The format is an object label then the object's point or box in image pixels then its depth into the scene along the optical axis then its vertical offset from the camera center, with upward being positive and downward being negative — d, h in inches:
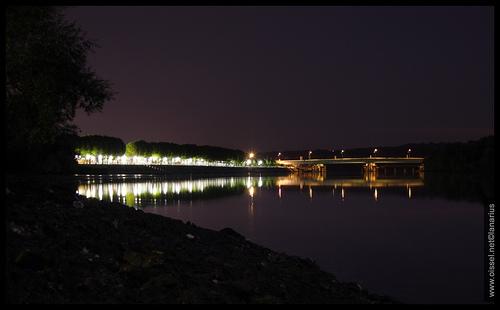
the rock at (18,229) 510.3 -69.7
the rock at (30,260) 439.5 -87.2
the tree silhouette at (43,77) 705.6 +126.2
